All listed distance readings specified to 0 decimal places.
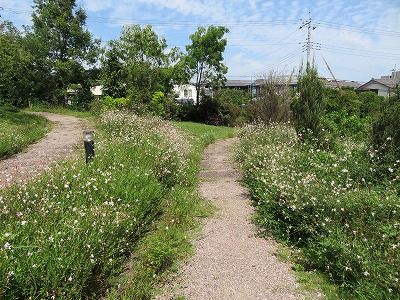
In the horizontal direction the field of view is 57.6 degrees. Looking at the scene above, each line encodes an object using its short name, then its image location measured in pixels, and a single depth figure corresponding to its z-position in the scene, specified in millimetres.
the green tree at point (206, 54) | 35188
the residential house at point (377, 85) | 54856
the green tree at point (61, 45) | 33000
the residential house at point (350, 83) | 67100
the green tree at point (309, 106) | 12031
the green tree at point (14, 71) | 20312
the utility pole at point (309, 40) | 37031
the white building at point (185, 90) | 35991
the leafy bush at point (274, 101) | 18469
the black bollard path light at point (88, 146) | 7082
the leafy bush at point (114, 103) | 19703
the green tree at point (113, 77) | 28375
